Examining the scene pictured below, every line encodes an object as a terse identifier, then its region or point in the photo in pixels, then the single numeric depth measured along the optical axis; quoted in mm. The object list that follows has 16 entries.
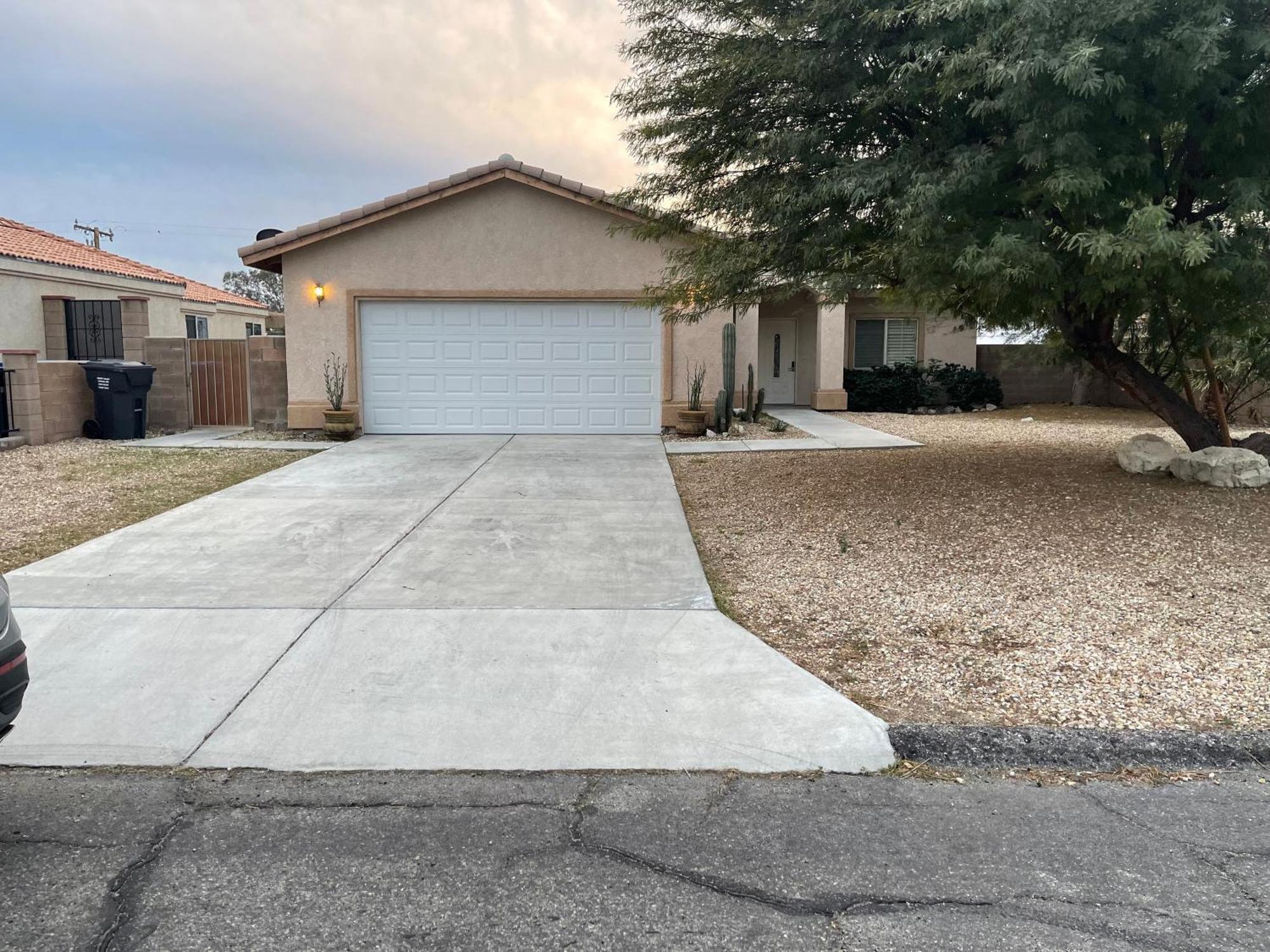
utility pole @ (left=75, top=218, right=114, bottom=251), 40344
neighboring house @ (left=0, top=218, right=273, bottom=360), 19484
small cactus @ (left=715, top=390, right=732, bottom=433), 15039
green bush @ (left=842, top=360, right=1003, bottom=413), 20609
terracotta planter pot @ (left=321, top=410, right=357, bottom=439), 14695
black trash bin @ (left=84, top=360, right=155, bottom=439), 14766
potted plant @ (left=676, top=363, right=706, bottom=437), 14992
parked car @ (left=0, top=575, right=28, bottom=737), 3117
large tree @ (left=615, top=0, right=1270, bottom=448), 5848
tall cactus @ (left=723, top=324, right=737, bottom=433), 15033
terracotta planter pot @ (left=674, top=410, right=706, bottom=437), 14984
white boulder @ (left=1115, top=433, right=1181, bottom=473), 9383
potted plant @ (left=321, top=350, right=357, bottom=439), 14711
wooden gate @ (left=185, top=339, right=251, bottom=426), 16422
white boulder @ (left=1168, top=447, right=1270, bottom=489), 8641
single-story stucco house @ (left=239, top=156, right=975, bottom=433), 14938
